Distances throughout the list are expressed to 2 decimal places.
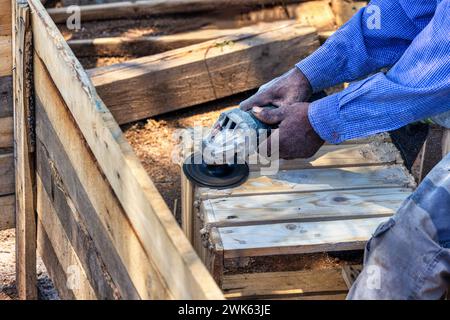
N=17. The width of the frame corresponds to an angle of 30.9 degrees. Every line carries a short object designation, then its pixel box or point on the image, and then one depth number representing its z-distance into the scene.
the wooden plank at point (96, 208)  2.07
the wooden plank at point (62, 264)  2.71
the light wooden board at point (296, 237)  2.72
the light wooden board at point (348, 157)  3.25
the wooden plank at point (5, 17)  3.16
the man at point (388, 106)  2.46
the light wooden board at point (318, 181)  3.06
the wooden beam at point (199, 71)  4.70
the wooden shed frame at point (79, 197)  1.90
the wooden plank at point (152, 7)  5.62
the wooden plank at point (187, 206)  3.13
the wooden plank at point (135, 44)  5.37
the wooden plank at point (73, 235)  2.44
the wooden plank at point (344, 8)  5.38
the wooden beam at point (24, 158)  2.99
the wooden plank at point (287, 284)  3.70
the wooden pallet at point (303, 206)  2.77
